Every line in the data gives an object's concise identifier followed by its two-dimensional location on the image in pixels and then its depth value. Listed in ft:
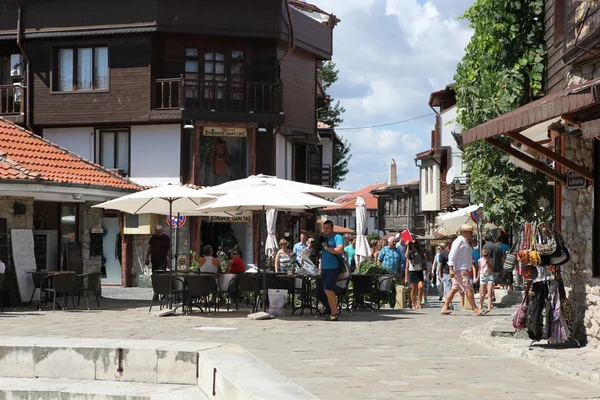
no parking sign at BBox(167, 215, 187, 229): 99.06
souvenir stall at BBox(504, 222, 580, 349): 39.37
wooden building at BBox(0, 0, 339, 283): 114.32
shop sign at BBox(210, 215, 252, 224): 114.41
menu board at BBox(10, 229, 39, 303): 67.46
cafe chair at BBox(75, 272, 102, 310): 67.56
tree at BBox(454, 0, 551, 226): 75.00
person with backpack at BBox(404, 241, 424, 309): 72.33
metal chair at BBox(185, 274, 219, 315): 59.41
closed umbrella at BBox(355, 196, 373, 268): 84.65
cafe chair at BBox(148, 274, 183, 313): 61.11
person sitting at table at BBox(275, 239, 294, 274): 69.15
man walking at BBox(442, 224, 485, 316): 61.62
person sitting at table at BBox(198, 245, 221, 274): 66.64
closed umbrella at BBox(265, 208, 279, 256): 101.04
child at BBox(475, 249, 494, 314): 66.86
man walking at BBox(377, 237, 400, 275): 75.77
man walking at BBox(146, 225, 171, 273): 76.54
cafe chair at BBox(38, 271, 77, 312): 63.36
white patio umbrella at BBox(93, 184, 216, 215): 61.93
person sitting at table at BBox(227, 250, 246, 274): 66.80
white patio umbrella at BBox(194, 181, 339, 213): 55.98
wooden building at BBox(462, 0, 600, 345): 38.11
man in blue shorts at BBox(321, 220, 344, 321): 56.03
